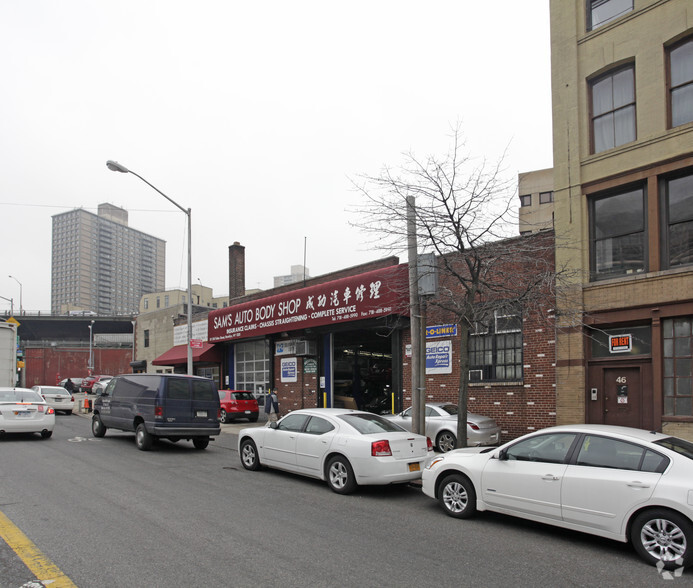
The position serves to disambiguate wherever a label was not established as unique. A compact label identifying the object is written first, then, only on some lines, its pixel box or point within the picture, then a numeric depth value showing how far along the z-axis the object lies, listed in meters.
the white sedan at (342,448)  9.22
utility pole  12.27
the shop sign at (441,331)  17.49
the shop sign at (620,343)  13.45
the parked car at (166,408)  14.01
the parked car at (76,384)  52.31
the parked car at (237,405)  23.56
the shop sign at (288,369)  24.55
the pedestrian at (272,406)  23.17
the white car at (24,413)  14.90
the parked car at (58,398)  27.02
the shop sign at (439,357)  17.67
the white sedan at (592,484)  5.98
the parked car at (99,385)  37.44
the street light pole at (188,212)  18.92
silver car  14.59
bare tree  11.27
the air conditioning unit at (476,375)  16.84
